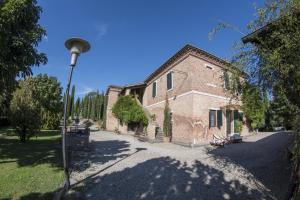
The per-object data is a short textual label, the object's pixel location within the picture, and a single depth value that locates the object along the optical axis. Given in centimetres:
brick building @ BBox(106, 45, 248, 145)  1028
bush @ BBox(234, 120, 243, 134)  1207
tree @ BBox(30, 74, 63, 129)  1898
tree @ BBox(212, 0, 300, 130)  313
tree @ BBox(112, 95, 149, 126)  1519
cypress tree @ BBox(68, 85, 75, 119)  2555
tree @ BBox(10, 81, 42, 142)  787
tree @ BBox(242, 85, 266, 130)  427
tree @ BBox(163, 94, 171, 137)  1181
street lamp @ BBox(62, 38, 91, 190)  376
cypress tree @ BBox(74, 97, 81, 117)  3735
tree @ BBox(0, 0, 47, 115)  438
